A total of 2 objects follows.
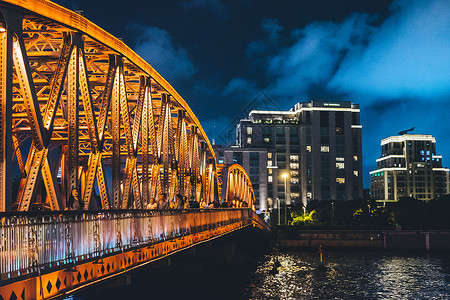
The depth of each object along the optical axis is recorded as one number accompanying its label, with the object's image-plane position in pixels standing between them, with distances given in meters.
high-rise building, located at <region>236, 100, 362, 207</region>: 165.12
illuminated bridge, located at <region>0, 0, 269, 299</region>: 11.05
